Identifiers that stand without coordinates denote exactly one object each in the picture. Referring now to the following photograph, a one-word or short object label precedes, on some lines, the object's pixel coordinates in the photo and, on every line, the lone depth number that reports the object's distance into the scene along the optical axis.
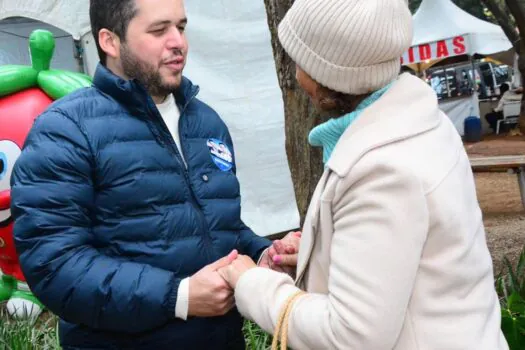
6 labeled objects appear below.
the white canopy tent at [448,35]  17.81
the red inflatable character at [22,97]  5.06
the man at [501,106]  21.12
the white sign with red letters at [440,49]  17.78
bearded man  1.92
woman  1.49
